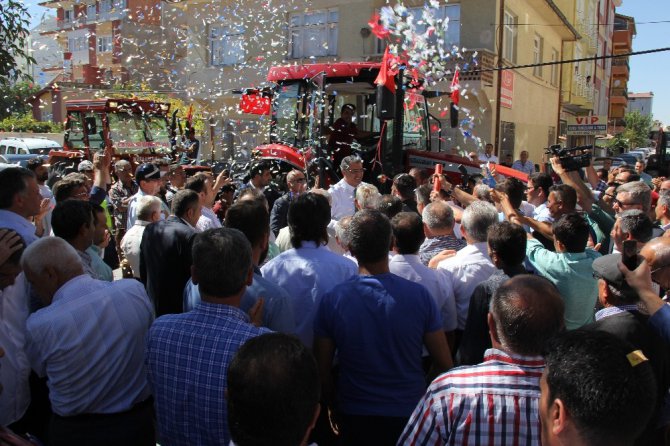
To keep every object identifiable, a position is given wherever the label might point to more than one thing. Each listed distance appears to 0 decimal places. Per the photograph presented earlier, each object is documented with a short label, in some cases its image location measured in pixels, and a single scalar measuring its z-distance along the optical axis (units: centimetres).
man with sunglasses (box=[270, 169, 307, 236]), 576
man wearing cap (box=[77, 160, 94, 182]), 805
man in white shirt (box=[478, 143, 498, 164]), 1243
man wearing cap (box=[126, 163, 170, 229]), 583
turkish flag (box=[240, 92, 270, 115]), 935
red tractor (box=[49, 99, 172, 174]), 1248
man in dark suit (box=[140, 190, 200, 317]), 368
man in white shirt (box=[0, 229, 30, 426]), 255
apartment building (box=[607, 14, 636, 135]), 4966
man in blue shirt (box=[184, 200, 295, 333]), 266
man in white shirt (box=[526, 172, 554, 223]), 618
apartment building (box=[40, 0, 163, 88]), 2091
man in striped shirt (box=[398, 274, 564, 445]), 180
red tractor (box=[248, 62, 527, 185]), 836
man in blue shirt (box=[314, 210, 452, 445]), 259
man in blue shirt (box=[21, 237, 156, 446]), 241
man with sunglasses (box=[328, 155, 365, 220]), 645
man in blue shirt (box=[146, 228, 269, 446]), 209
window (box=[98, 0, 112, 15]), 2428
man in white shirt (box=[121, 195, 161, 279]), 446
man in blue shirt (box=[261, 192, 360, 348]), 309
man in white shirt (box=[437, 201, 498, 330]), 341
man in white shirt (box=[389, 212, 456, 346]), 322
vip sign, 2042
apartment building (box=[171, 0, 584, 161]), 1602
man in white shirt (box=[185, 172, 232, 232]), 487
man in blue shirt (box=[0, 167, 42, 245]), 361
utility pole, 1585
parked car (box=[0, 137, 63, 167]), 2116
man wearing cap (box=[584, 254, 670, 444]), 245
